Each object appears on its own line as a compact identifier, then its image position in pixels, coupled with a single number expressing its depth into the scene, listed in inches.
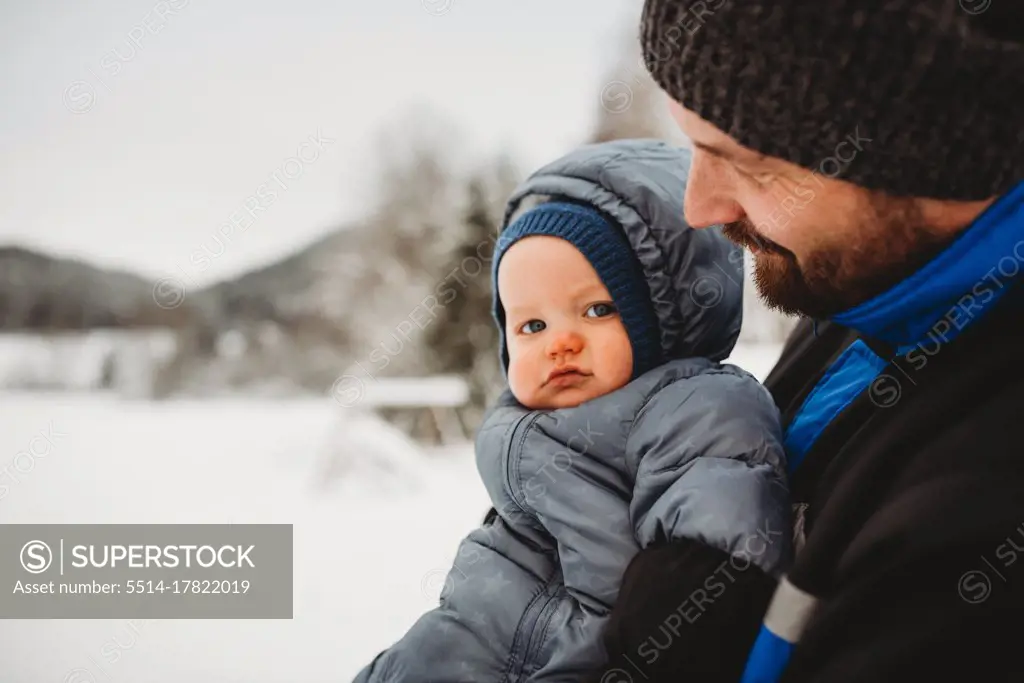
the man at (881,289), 23.0
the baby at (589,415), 34.4
